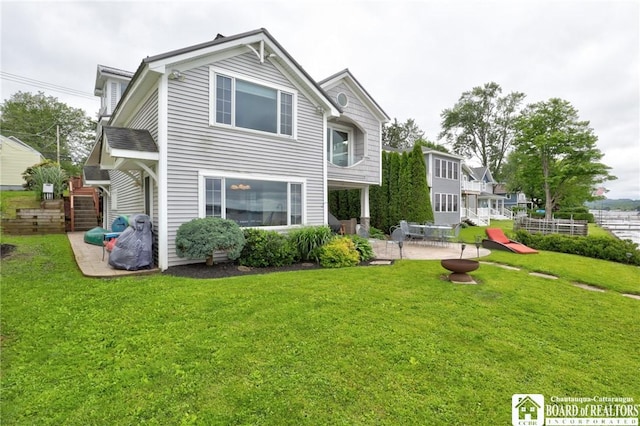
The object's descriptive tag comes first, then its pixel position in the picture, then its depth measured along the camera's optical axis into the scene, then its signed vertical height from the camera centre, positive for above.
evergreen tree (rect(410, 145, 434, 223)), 18.23 +1.52
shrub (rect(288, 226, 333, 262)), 8.80 -0.86
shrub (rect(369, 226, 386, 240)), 16.29 -1.20
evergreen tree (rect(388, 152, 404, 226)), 18.73 +1.50
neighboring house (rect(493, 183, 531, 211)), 55.62 +2.40
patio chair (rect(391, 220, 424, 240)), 14.09 -0.87
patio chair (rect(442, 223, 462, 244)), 12.80 -0.94
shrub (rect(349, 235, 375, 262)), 9.26 -1.16
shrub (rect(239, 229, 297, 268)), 8.04 -1.01
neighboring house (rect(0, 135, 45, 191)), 24.50 +4.68
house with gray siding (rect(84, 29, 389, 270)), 7.42 +2.20
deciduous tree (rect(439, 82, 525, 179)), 44.59 +14.38
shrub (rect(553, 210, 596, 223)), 37.05 -0.42
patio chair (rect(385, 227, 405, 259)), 10.51 -0.84
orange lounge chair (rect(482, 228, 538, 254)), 11.43 -1.32
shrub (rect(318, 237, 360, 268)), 8.34 -1.21
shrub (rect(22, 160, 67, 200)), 15.91 +2.01
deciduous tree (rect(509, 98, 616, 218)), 25.36 +5.55
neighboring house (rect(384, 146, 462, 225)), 23.38 +2.43
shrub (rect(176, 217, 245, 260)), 7.07 -0.60
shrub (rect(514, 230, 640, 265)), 10.84 -1.39
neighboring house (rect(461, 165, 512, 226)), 31.03 +1.73
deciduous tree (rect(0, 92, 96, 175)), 32.28 +10.50
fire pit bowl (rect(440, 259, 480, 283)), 6.66 -1.27
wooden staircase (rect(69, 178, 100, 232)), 14.91 +0.45
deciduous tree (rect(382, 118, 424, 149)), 45.50 +12.71
